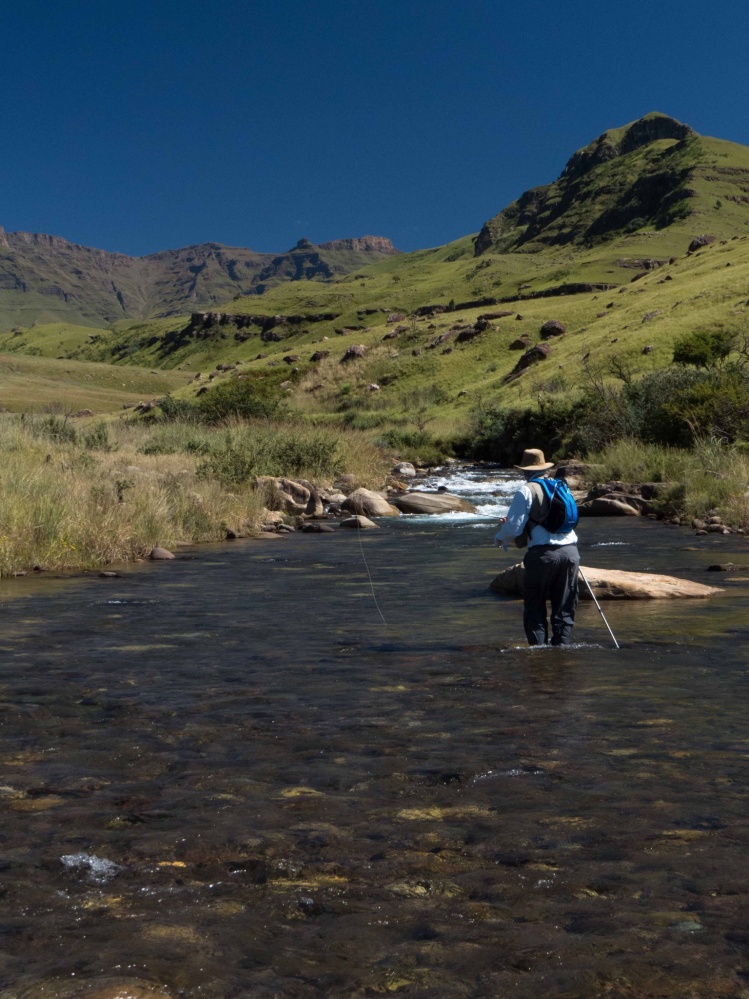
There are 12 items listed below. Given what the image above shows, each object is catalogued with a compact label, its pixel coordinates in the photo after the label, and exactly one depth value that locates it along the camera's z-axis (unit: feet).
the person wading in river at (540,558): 29.07
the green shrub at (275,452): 78.43
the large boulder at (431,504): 78.95
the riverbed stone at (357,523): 69.41
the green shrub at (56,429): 87.04
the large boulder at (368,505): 77.41
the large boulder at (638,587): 39.73
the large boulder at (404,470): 114.50
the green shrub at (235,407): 142.72
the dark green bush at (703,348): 137.63
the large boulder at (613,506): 76.18
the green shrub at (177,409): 143.02
